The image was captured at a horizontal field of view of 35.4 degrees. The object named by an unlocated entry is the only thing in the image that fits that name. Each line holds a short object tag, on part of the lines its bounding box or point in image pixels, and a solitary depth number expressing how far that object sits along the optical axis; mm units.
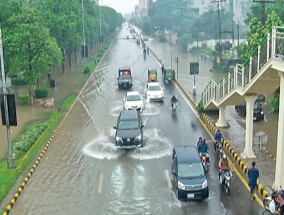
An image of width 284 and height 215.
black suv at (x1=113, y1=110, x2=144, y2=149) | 21828
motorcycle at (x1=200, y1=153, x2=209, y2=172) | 18617
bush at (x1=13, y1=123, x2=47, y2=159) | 22097
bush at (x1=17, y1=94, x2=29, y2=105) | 34344
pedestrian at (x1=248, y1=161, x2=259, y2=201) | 15367
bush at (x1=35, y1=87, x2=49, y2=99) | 36000
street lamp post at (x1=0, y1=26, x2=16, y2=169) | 18844
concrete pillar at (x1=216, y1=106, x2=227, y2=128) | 25219
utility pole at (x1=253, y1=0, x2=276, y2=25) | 33969
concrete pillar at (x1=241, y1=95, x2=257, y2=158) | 19267
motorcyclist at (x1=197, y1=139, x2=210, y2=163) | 18875
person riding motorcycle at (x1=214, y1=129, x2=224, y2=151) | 20797
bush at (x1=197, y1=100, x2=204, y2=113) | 29059
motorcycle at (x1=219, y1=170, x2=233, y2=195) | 16188
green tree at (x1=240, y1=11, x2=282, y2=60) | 29094
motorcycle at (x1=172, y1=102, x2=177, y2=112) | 31047
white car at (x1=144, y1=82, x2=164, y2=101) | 35000
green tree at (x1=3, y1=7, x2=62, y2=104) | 33156
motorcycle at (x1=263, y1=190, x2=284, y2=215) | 13648
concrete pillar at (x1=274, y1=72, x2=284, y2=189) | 15391
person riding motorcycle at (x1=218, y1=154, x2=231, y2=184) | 16688
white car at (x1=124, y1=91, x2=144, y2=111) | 30923
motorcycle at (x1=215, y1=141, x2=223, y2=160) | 20391
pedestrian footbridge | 15156
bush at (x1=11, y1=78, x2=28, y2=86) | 43000
